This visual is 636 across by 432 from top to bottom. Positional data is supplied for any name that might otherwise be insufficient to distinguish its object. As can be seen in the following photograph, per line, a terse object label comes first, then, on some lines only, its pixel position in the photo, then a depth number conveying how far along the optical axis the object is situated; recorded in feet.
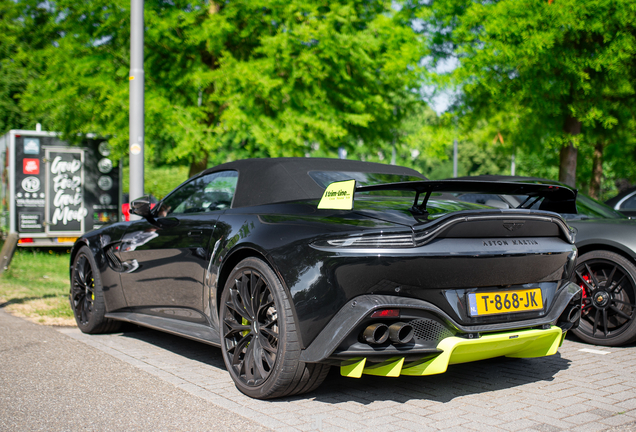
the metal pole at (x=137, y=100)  23.40
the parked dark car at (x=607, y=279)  16.33
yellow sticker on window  10.78
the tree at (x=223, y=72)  36.01
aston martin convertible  10.03
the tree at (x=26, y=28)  40.41
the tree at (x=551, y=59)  33.76
